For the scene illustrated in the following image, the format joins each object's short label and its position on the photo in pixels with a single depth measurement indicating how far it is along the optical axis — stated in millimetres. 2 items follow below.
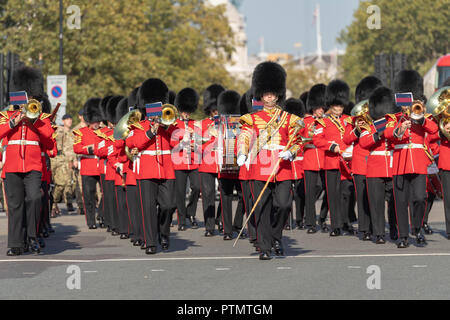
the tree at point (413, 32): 58000
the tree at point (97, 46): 35750
